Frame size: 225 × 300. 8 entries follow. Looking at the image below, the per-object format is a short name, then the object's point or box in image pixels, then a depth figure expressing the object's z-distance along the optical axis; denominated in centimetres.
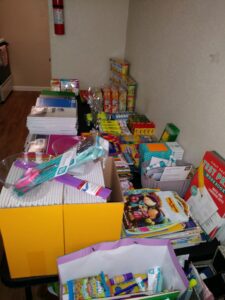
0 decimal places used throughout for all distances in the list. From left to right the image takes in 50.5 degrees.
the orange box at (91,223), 67
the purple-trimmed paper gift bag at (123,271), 67
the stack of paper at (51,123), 134
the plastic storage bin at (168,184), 109
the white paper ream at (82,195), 67
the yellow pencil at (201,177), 98
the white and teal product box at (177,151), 121
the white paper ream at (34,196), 63
